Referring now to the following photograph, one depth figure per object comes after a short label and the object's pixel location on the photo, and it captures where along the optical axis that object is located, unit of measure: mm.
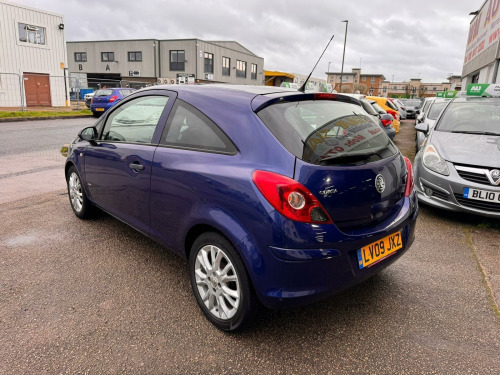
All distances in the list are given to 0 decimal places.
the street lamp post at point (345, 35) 33341
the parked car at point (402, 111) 21567
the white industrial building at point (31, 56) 22062
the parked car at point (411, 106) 27016
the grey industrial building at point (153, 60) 44406
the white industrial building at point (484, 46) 20527
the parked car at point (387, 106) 13250
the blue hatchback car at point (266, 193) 2115
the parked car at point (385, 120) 8898
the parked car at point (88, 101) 24544
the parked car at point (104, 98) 17844
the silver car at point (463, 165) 4164
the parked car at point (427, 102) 14958
